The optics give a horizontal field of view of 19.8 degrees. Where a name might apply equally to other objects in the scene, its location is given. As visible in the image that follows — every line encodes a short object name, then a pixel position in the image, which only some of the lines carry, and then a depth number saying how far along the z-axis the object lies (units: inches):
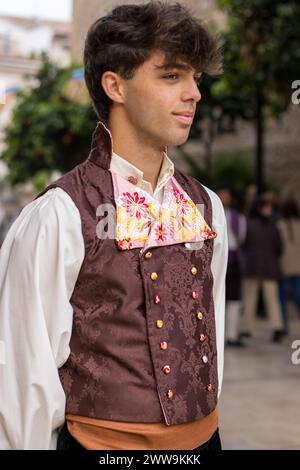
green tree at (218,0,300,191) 371.2
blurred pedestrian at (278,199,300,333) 388.8
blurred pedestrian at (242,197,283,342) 371.9
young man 78.0
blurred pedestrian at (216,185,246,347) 361.4
